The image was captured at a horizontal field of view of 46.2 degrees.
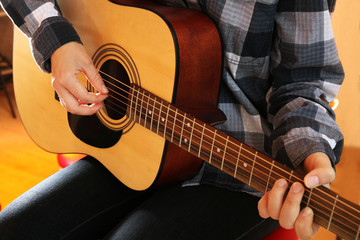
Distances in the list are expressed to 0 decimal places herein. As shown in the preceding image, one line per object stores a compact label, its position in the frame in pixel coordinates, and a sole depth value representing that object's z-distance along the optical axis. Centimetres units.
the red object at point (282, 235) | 92
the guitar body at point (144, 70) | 86
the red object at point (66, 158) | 147
